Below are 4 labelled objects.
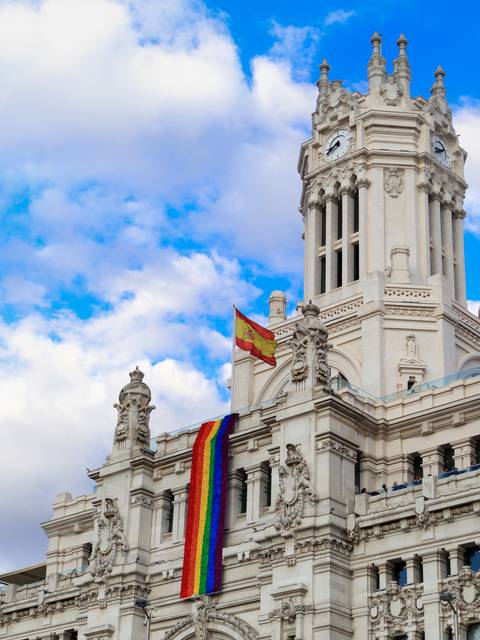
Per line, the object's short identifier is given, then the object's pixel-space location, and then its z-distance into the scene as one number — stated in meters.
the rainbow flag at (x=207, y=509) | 73.00
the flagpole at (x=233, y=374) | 90.03
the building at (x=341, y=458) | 66.12
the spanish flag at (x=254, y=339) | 81.88
